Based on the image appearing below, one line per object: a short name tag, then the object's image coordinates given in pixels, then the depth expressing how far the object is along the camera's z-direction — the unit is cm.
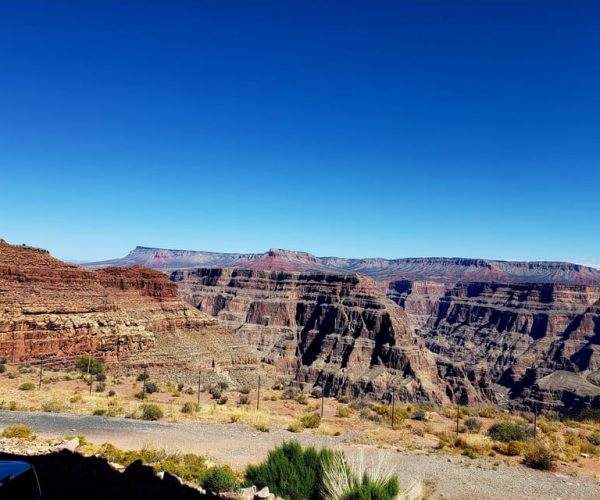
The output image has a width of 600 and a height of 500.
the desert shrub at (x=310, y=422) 2164
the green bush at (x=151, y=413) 2186
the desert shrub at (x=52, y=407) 2262
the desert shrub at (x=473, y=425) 2273
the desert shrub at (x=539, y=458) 1612
